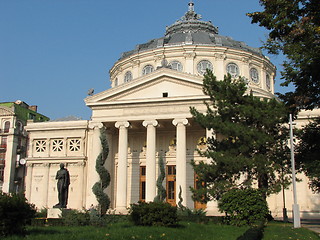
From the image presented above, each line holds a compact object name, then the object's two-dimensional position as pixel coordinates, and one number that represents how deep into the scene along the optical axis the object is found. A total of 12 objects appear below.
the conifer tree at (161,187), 31.42
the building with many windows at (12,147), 55.06
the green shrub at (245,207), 20.33
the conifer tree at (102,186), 21.69
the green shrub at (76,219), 18.94
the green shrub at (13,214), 12.80
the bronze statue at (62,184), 21.75
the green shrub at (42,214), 25.50
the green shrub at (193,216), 23.39
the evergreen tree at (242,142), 24.16
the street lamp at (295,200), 20.70
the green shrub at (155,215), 18.36
